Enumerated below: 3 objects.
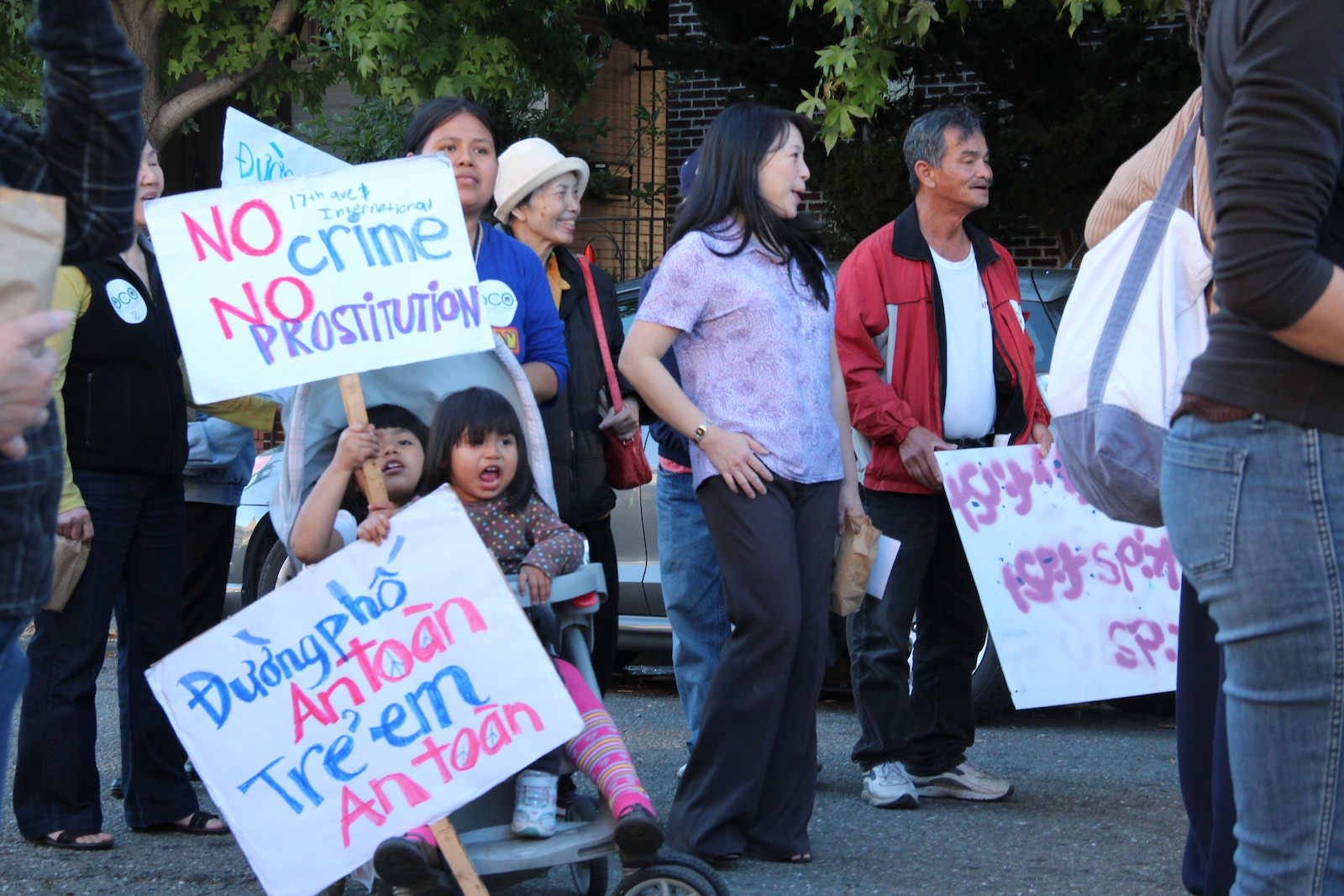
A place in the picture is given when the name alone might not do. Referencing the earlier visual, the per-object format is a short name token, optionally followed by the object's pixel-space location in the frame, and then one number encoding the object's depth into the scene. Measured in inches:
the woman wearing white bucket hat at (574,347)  183.2
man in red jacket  193.2
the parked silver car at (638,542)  238.1
